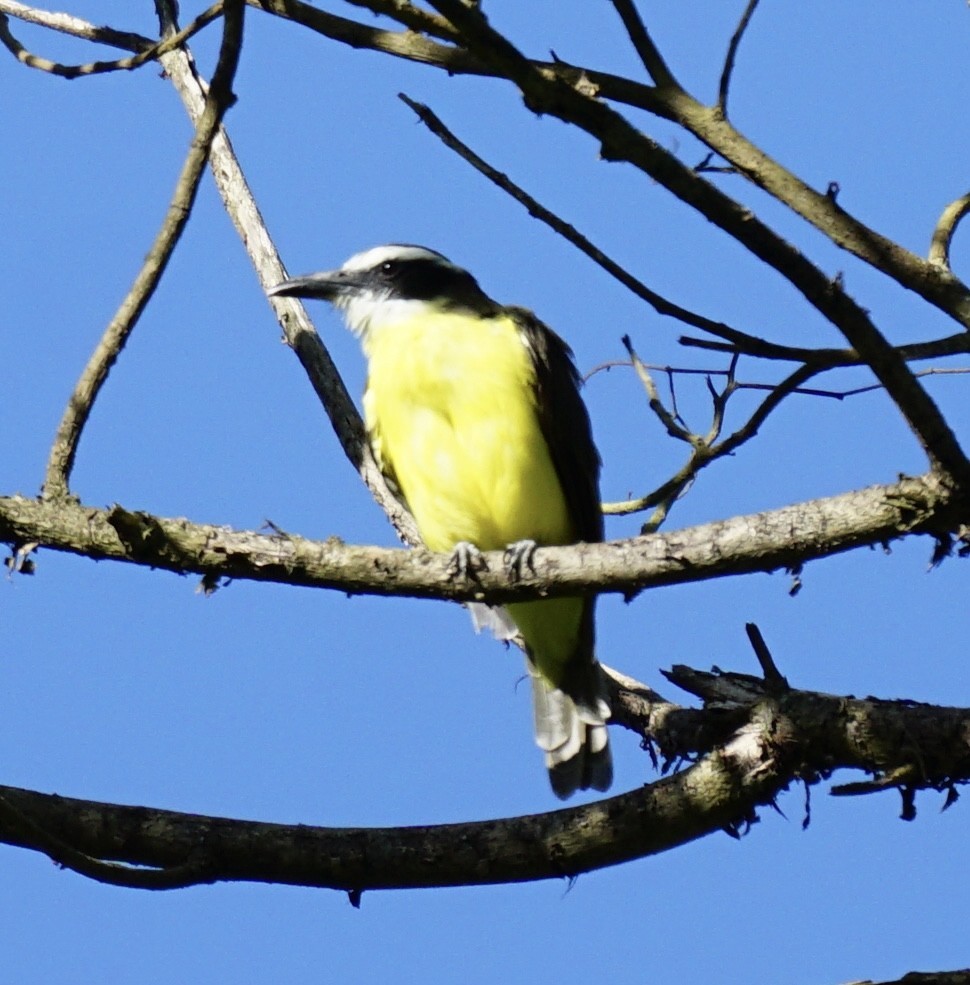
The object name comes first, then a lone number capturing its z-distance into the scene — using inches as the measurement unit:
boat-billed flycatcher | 493.7
